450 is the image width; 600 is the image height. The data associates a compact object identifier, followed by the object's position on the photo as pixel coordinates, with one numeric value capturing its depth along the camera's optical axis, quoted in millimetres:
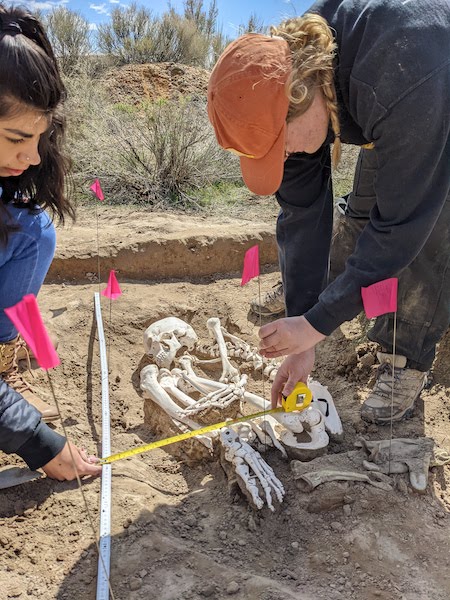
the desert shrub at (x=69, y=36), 11712
